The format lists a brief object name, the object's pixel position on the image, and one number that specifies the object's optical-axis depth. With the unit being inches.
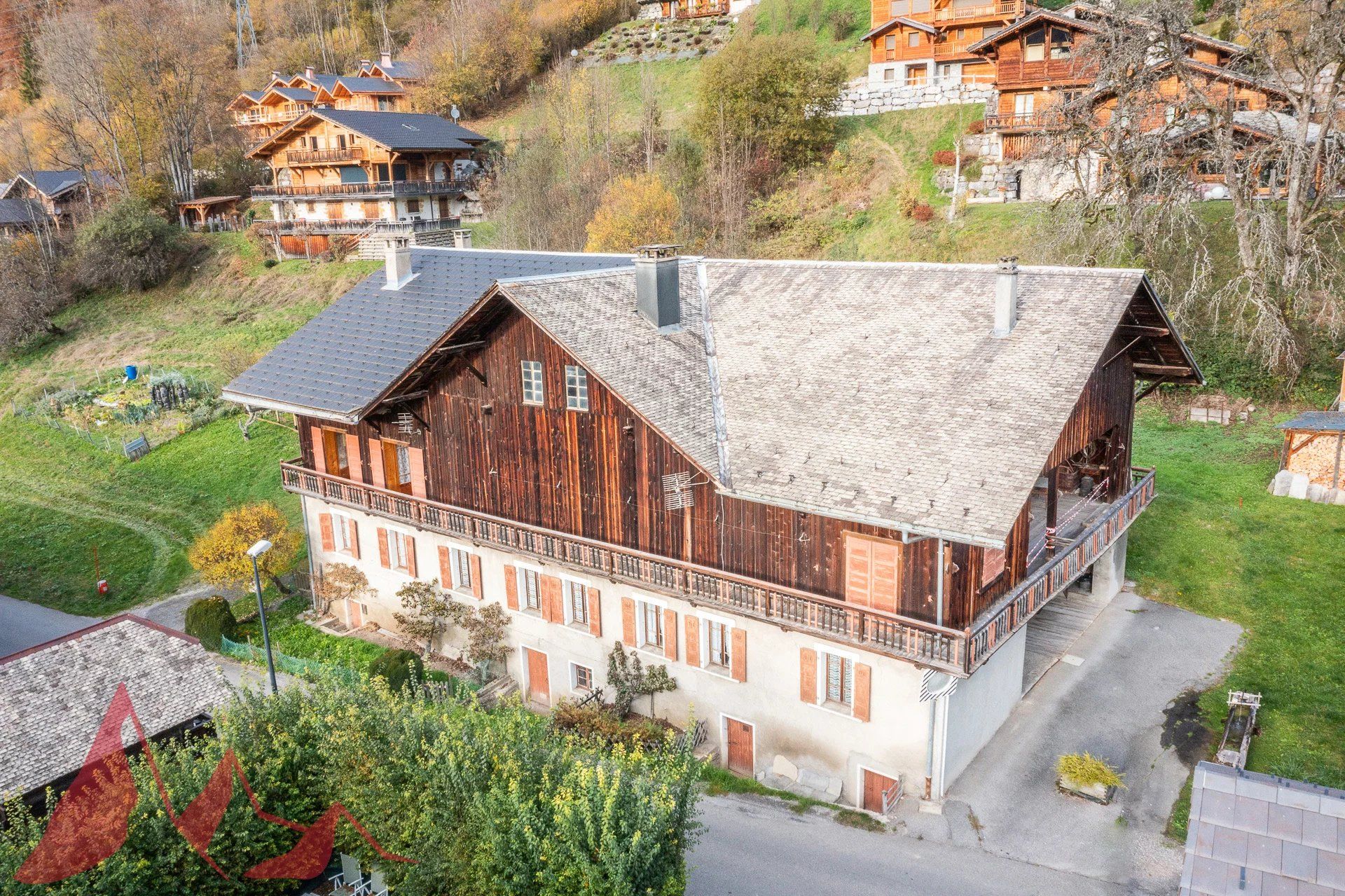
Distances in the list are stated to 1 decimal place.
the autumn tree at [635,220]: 1803.6
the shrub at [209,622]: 1167.0
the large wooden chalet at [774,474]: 764.0
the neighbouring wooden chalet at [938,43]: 2274.9
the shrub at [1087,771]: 784.3
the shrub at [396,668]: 991.6
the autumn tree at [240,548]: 1222.9
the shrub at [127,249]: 2564.0
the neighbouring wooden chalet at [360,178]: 2507.4
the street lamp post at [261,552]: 837.8
